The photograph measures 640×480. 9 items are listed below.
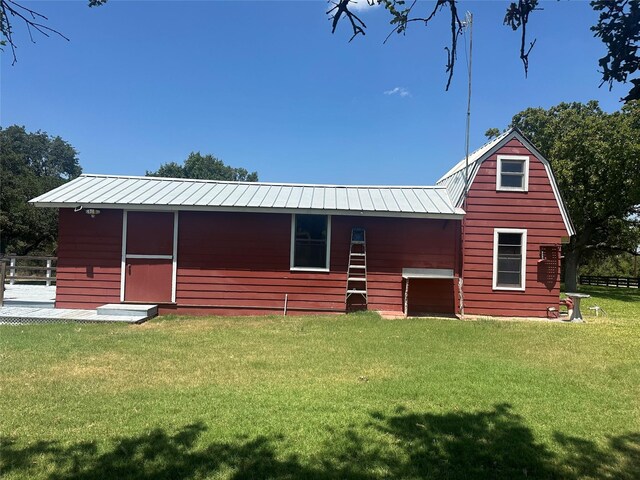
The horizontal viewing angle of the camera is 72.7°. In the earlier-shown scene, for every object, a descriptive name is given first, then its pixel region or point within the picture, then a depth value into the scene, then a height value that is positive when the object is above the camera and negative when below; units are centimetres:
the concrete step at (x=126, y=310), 982 -158
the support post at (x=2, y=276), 1007 -93
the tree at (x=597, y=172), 2048 +427
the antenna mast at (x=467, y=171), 1114 +214
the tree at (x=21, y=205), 2588 +193
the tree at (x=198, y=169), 4903 +864
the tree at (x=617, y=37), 211 +111
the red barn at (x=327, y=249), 1072 -3
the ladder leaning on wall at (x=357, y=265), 1087 -38
